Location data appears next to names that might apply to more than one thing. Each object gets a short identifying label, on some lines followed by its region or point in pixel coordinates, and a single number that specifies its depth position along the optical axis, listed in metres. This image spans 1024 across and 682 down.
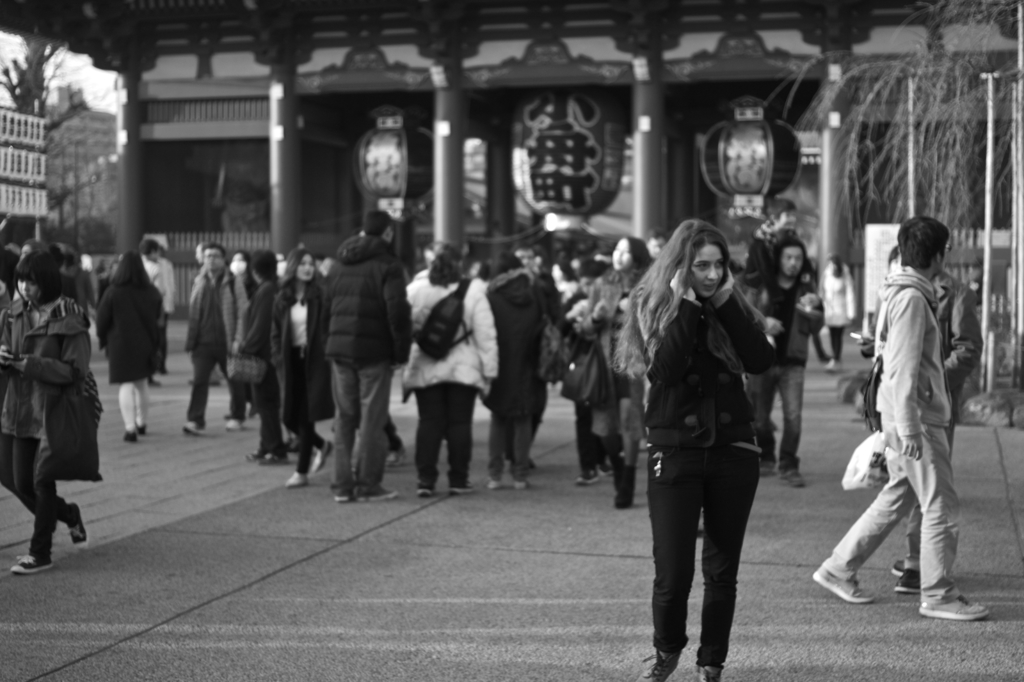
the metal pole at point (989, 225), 11.45
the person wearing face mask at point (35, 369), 5.99
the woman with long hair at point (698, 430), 4.11
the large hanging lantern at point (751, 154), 19.66
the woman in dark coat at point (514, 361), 8.42
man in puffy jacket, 7.64
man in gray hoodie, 5.11
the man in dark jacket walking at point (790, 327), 8.34
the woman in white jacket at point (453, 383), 8.05
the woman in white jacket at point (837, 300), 16.20
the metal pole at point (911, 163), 11.96
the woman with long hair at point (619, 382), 7.62
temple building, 19.92
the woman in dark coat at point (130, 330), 10.27
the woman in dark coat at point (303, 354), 8.27
